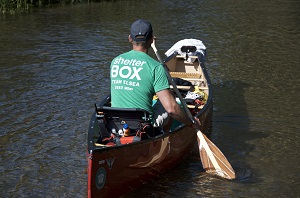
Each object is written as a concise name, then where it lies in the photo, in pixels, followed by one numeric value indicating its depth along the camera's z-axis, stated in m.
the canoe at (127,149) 5.50
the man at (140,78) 5.91
